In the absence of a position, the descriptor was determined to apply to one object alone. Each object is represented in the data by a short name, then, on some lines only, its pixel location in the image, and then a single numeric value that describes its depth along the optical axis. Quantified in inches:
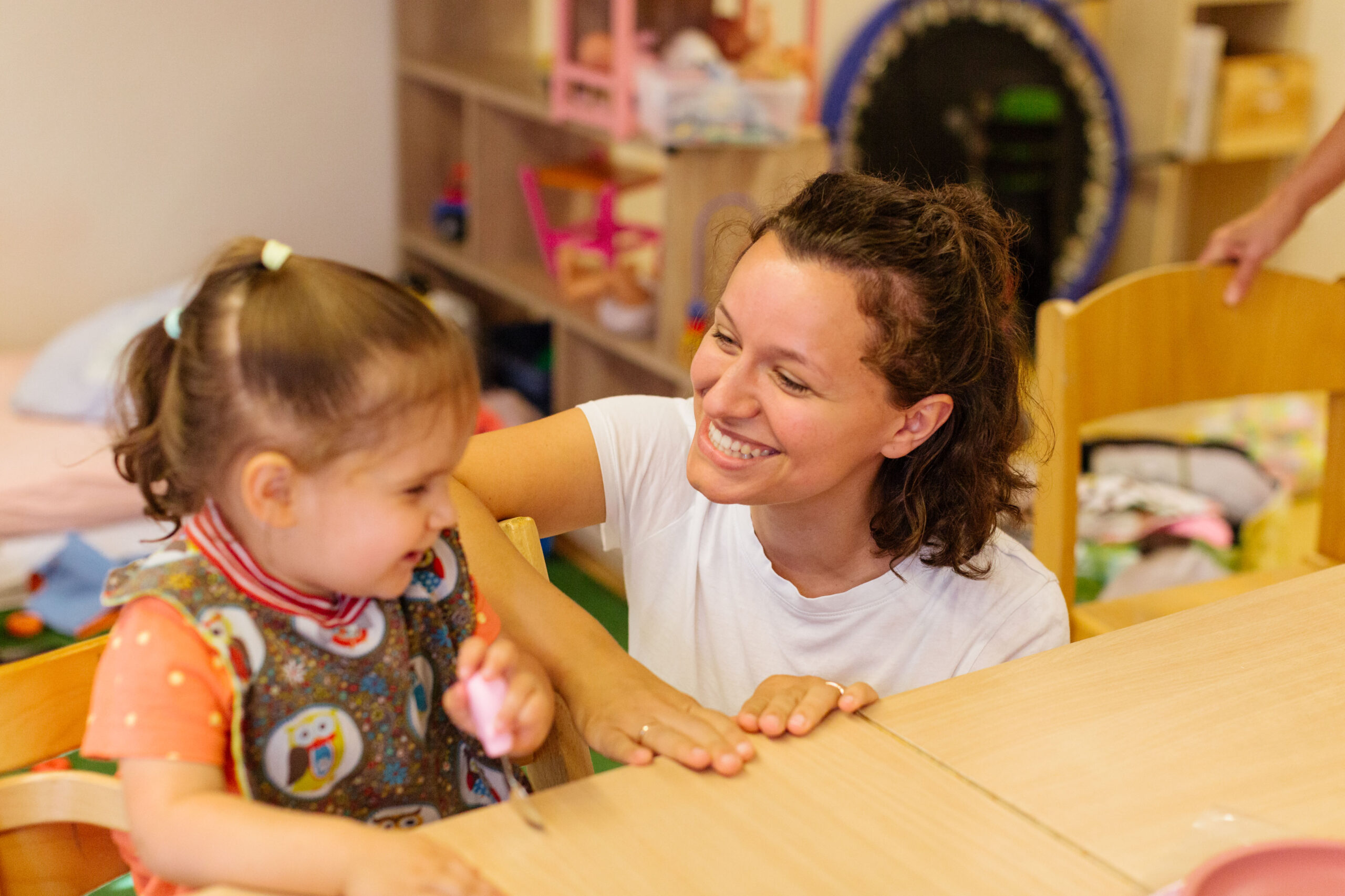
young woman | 43.1
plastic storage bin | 89.2
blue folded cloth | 87.7
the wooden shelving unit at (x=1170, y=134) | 134.3
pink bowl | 28.4
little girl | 27.5
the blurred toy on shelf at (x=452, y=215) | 125.7
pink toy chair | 106.0
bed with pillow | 89.8
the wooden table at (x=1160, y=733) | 31.1
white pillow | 98.3
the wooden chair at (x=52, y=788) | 33.7
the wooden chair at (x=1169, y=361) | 58.5
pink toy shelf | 91.8
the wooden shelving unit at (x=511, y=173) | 94.1
